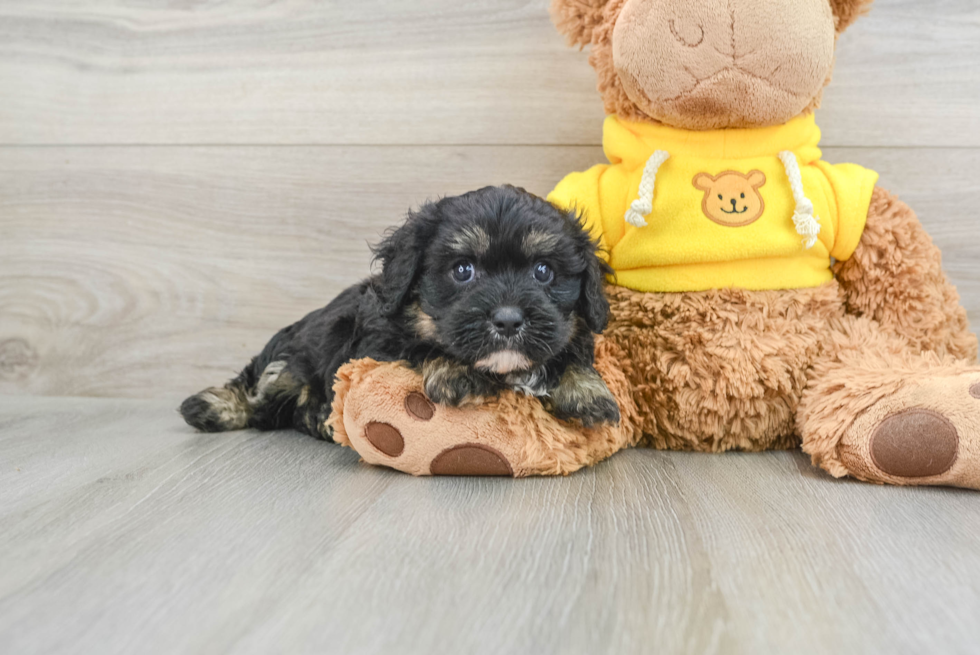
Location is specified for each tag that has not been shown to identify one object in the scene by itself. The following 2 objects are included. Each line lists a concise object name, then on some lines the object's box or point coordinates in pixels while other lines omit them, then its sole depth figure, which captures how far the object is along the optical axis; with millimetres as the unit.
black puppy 538
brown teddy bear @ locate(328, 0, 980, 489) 567
